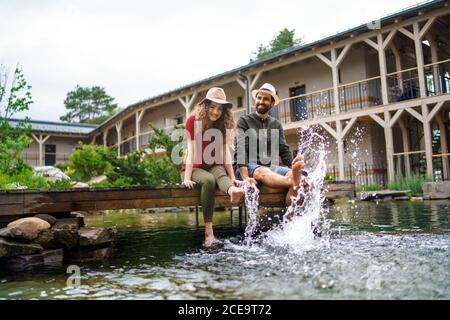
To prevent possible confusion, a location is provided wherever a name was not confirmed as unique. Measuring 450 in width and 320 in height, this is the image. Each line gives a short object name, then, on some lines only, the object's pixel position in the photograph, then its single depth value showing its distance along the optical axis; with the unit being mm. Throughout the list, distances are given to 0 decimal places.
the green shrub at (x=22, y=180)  7211
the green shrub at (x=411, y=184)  10719
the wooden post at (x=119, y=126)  23953
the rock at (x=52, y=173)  14500
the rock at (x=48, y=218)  3551
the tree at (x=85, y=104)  48219
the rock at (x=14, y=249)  3154
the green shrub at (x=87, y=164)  18344
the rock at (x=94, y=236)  3473
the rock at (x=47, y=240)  3369
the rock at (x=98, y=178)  17522
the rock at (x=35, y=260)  3102
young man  4023
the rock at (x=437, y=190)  9656
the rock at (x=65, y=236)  3441
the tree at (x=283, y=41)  28141
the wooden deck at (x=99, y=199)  3605
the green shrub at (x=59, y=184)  9139
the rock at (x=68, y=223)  3486
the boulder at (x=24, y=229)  3222
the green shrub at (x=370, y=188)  12148
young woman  3740
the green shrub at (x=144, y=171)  11727
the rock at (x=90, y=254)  3396
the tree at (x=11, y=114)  9102
